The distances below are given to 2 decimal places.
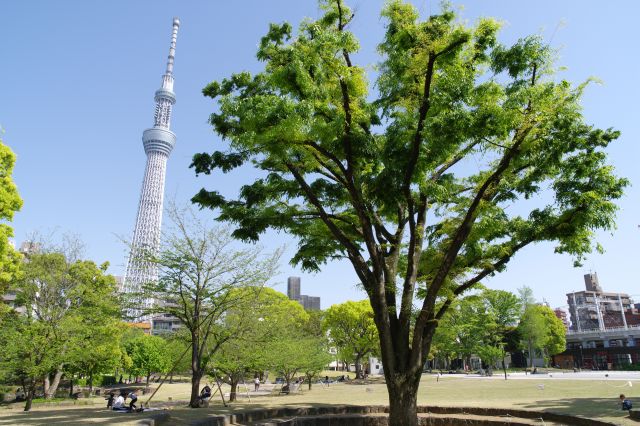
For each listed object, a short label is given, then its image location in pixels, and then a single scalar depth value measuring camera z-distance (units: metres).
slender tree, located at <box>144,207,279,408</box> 17.42
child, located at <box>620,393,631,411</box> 12.86
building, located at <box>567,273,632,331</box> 92.38
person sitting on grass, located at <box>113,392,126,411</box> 15.34
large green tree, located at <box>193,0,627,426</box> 10.15
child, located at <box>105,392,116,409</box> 20.27
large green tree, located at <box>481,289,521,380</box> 55.88
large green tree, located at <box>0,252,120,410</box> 19.69
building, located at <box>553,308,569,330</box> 113.24
